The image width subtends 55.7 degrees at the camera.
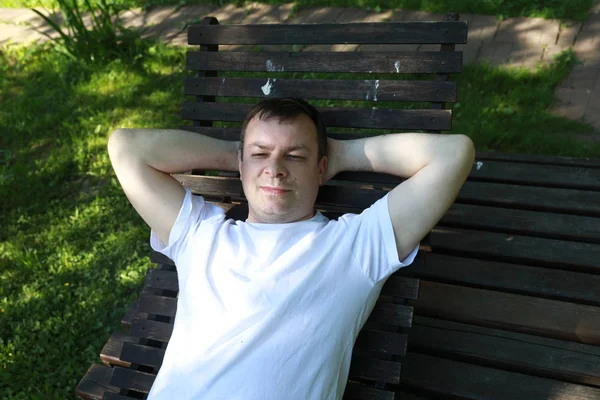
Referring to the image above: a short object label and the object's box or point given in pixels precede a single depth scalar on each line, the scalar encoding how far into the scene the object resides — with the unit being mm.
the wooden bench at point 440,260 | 2238
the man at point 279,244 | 1947
